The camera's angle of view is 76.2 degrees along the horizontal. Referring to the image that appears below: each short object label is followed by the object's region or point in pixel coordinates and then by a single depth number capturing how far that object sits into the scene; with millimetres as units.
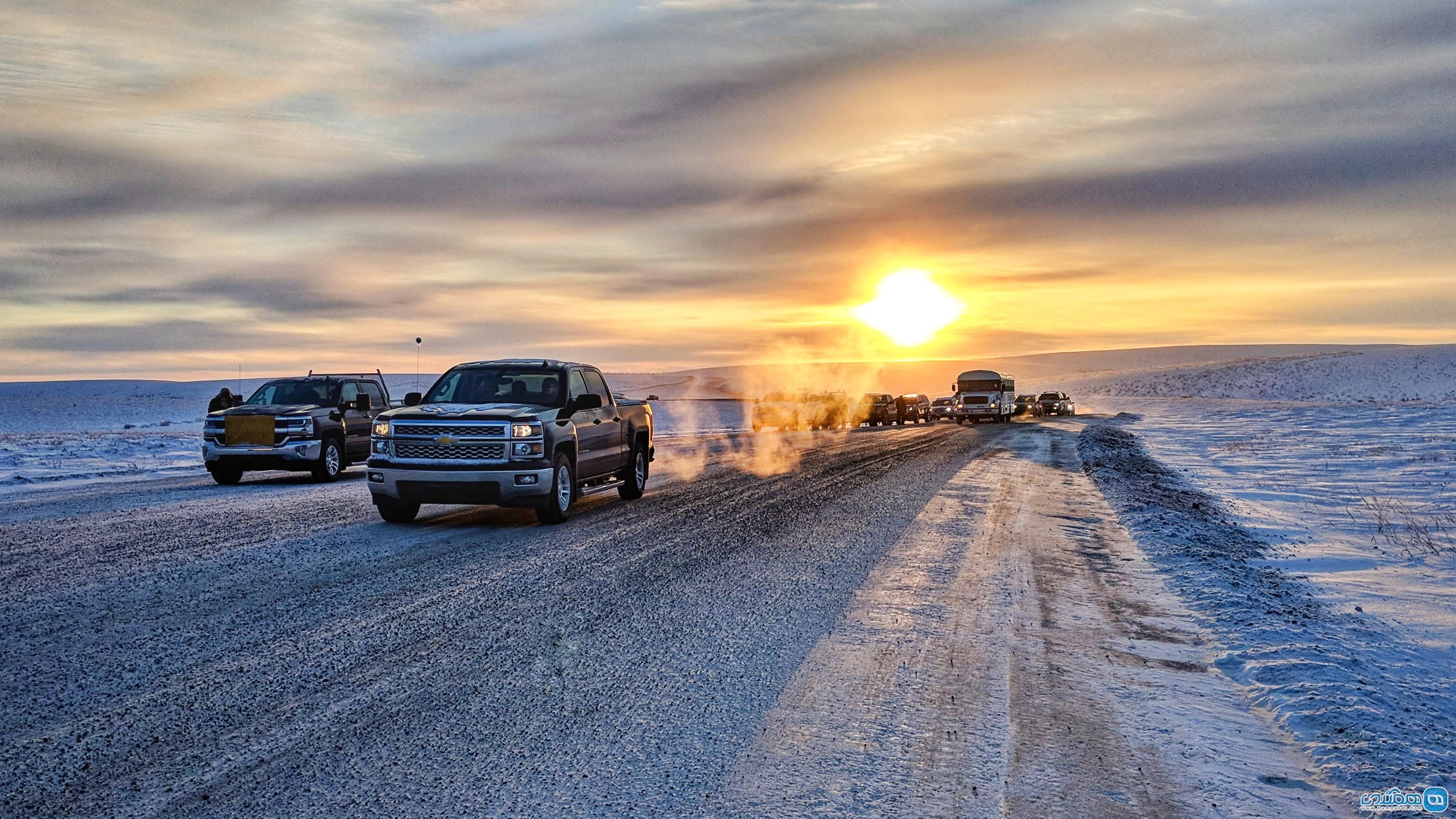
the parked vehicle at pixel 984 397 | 56031
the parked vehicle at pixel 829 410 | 48031
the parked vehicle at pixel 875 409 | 54625
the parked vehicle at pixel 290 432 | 17078
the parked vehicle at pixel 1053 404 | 71750
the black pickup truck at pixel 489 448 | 11602
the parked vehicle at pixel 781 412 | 45000
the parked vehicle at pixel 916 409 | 60928
